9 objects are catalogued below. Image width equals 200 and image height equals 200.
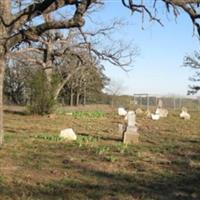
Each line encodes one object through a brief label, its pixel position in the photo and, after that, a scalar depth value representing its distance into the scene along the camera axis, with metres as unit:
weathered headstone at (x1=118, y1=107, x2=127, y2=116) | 24.51
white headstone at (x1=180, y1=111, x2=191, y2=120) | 23.47
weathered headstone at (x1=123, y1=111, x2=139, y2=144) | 11.93
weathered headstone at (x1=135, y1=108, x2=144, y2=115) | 25.28
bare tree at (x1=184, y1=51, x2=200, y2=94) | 39.90
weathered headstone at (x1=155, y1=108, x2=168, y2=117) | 24.16
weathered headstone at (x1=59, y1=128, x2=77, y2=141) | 11.96
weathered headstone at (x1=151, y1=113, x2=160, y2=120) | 21.88
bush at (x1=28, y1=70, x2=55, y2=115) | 20.45
